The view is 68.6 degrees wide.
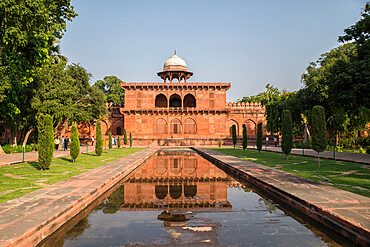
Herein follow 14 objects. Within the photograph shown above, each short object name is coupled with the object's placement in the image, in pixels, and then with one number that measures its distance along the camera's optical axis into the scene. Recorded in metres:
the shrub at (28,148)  22.62
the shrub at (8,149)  19.95
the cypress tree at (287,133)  14.52
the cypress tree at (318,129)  11.84
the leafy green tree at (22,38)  11.83
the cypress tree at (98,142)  17.08
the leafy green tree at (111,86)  52.19
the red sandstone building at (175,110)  40.84
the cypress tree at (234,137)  27.30
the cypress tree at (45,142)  10.25
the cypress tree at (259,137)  20.16
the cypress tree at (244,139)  22.34
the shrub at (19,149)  21.35
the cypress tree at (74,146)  13.22
